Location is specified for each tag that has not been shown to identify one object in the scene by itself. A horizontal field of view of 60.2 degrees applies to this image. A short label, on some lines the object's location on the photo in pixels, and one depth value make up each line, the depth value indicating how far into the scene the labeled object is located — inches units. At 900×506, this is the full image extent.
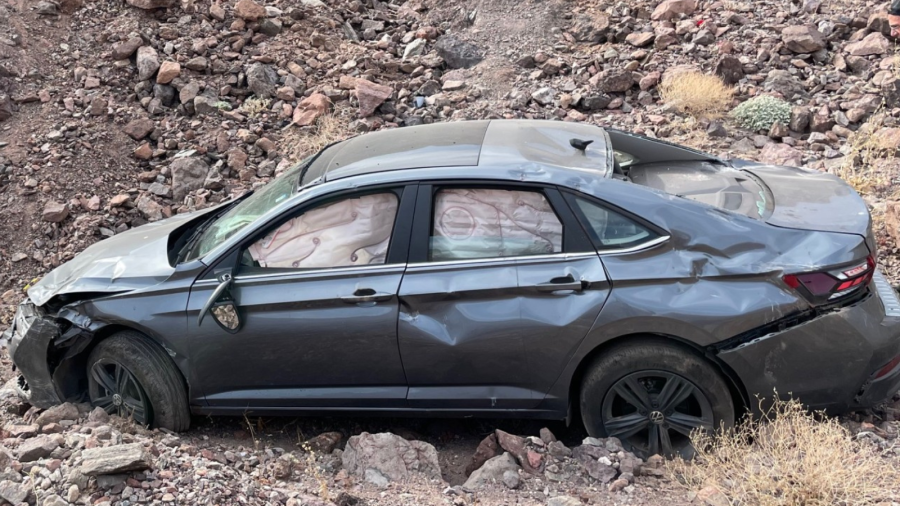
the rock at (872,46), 356.8
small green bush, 330.6
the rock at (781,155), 303.6
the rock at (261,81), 380.8
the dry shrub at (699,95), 343.6
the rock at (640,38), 396.8
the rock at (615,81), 368.2
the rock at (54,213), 318.0
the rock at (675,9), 410.6
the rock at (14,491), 142.7
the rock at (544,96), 369.7
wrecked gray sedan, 153.6
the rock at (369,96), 364.8
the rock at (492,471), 159.5
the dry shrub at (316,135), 347.3
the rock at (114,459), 145.8
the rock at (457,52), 407.8
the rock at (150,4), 412.5
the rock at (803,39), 367.9
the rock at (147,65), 379.2
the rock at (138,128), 357.1
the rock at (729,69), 363.3
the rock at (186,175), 334.6
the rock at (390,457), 165.2
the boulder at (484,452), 168.4
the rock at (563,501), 145.0
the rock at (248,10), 408.2
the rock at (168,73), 375.6
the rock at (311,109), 363.6
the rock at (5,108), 358.5
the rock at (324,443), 183.9
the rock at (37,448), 159.0
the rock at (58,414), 183.6
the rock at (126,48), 386.6
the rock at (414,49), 414.0
